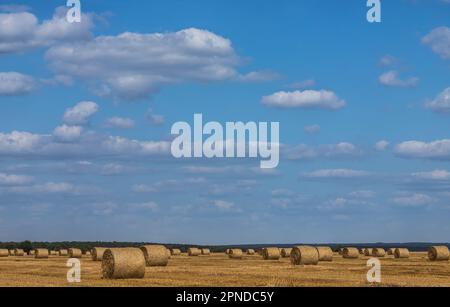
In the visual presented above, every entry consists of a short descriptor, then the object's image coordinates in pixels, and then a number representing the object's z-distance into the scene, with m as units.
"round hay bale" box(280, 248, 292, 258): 57.37
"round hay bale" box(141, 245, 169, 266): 40.41
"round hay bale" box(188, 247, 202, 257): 75.81
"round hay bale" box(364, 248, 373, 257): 66.84
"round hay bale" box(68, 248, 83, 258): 65.71
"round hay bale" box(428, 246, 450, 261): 51.53
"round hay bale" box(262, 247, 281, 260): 56.19
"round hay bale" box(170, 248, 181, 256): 86.29
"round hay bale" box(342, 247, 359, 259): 59.15
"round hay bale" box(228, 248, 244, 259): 65.11
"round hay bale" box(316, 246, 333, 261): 48.03
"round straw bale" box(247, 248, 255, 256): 75.59
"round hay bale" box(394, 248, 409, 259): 59.65
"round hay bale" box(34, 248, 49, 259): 67.62
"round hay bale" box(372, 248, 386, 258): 64.88
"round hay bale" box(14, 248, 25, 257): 79.35
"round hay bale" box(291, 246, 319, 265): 43.88
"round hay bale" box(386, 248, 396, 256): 70.94
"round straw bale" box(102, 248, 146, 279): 31.45
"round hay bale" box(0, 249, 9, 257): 74.56
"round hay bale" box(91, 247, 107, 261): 49.38
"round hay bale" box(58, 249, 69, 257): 75.12
